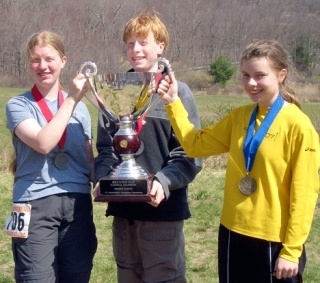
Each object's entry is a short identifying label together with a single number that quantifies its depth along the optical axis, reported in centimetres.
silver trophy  292
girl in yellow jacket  261
